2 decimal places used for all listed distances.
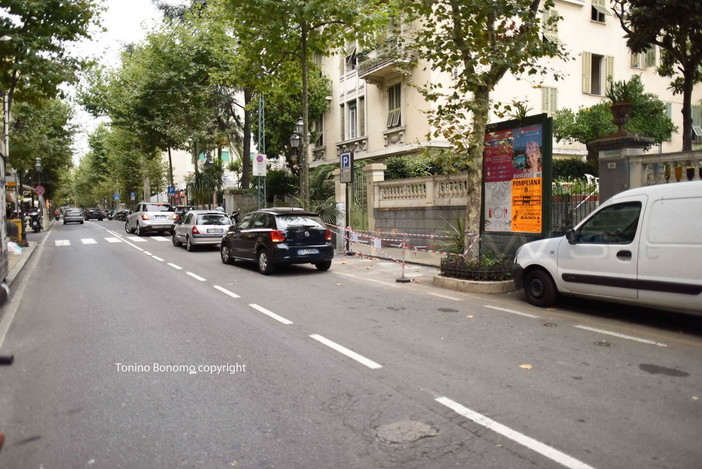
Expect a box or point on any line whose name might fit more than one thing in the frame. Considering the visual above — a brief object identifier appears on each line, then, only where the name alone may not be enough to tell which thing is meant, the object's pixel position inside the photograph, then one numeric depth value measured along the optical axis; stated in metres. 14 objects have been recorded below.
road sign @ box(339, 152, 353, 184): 16.73
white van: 6.50
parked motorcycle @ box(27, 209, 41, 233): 35.47
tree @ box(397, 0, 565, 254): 9.98
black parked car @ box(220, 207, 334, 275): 12.48
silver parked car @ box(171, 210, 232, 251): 18.88
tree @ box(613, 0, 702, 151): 14.16
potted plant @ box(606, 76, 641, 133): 10.84
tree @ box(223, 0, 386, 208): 15.61
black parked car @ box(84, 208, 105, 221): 65.88
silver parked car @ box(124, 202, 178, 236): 27.91
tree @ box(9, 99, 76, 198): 24.69
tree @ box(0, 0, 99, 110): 14.05
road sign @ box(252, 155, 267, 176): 21.31
